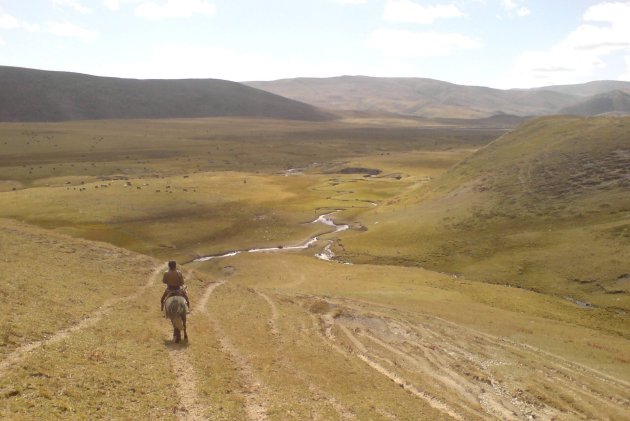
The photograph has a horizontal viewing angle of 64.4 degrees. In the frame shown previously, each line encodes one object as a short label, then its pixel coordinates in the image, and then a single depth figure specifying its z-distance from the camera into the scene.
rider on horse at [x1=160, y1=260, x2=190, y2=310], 26.80
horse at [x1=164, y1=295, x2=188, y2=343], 25.97
